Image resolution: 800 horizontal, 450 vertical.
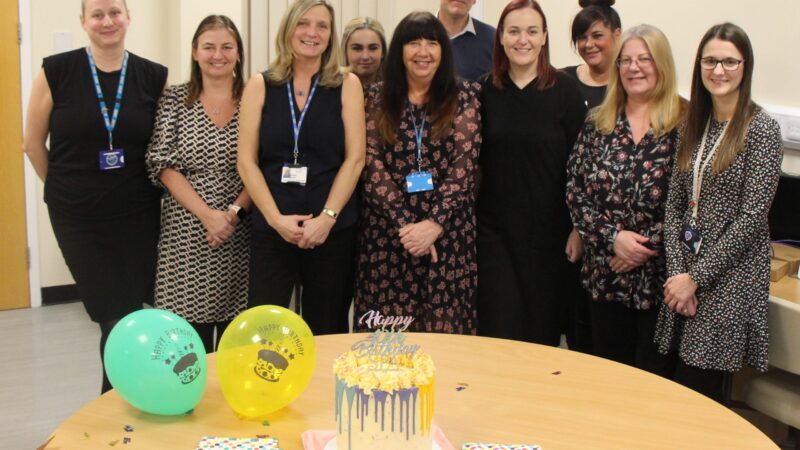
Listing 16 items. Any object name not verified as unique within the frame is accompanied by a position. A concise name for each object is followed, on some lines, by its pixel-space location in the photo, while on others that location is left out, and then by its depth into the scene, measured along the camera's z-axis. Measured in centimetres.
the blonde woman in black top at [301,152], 326
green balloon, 195
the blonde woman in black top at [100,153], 325
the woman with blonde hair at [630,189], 309
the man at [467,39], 392
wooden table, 191
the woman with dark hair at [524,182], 332
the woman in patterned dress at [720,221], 282
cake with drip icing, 170
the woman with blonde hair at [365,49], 389
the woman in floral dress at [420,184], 330
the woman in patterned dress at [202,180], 333
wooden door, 510
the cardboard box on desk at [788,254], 336
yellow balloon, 196
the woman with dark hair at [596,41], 384
